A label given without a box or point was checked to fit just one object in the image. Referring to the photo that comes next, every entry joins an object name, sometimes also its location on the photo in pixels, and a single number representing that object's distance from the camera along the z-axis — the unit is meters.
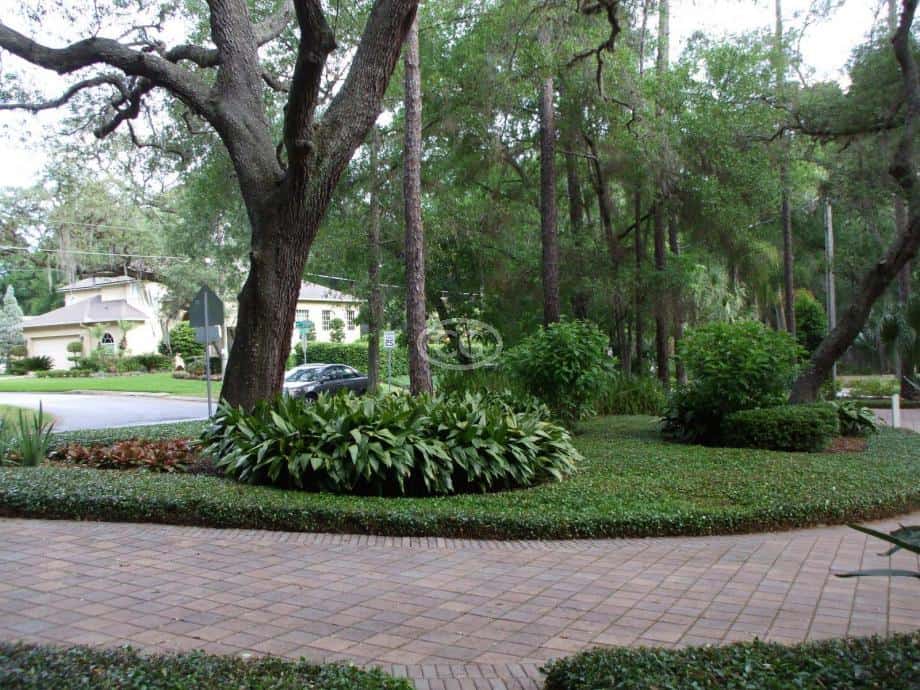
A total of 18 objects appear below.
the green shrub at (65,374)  43.72
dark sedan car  25.06
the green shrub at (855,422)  13.54
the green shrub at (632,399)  17.59
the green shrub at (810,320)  36.75
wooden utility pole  25.19
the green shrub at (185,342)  44.88
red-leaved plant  9.50
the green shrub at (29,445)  9.98
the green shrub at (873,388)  25.70
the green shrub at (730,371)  11.97
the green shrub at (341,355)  38.84
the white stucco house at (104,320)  48.72
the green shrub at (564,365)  12.77
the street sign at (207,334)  14.52
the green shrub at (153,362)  45.78
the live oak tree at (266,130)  9.06
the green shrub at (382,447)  7.80
